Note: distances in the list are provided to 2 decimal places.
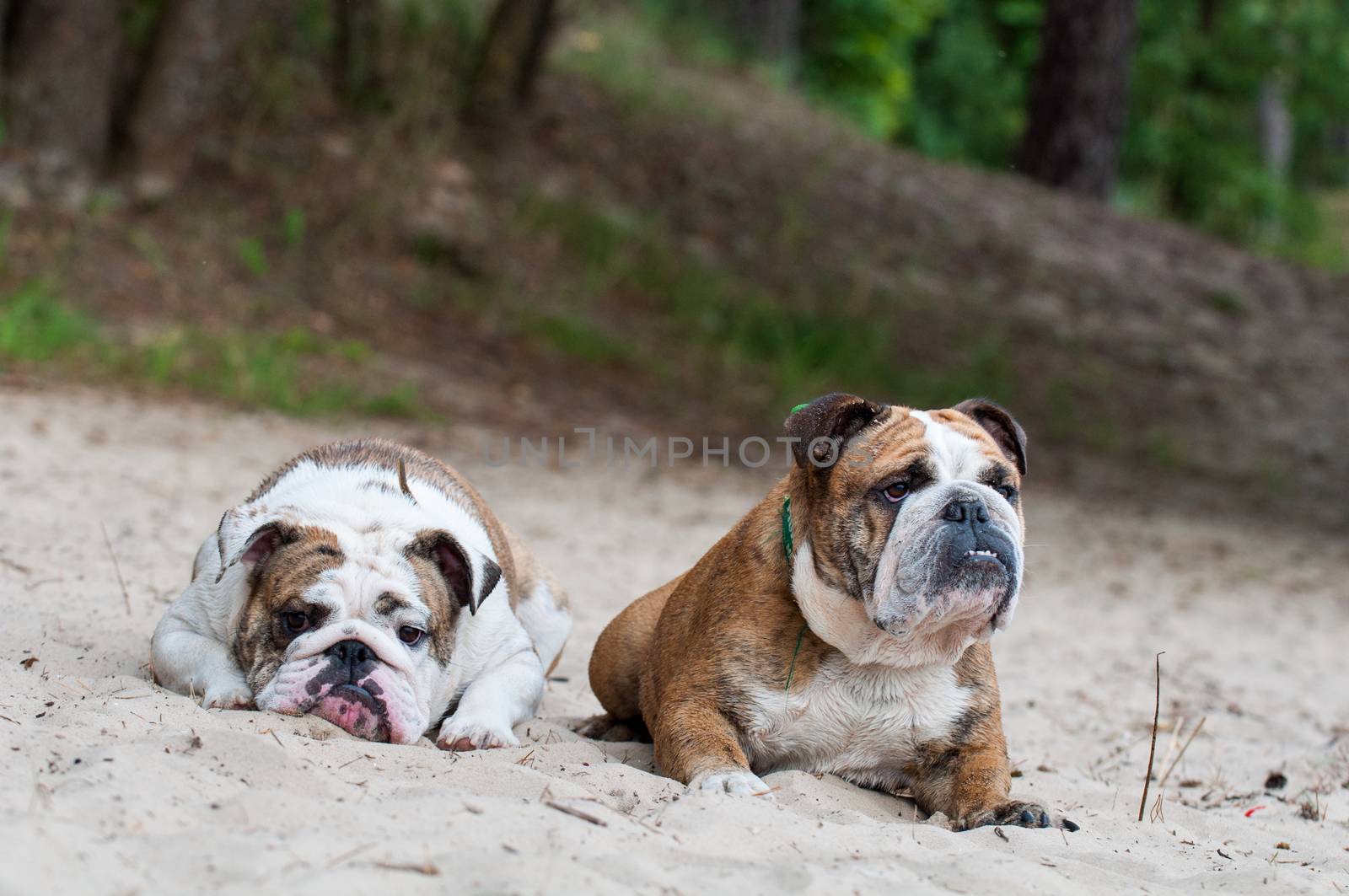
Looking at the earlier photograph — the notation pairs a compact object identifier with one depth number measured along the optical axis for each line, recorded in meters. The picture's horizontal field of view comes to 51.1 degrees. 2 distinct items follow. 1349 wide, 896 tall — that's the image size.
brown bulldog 4.31
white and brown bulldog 4.50
